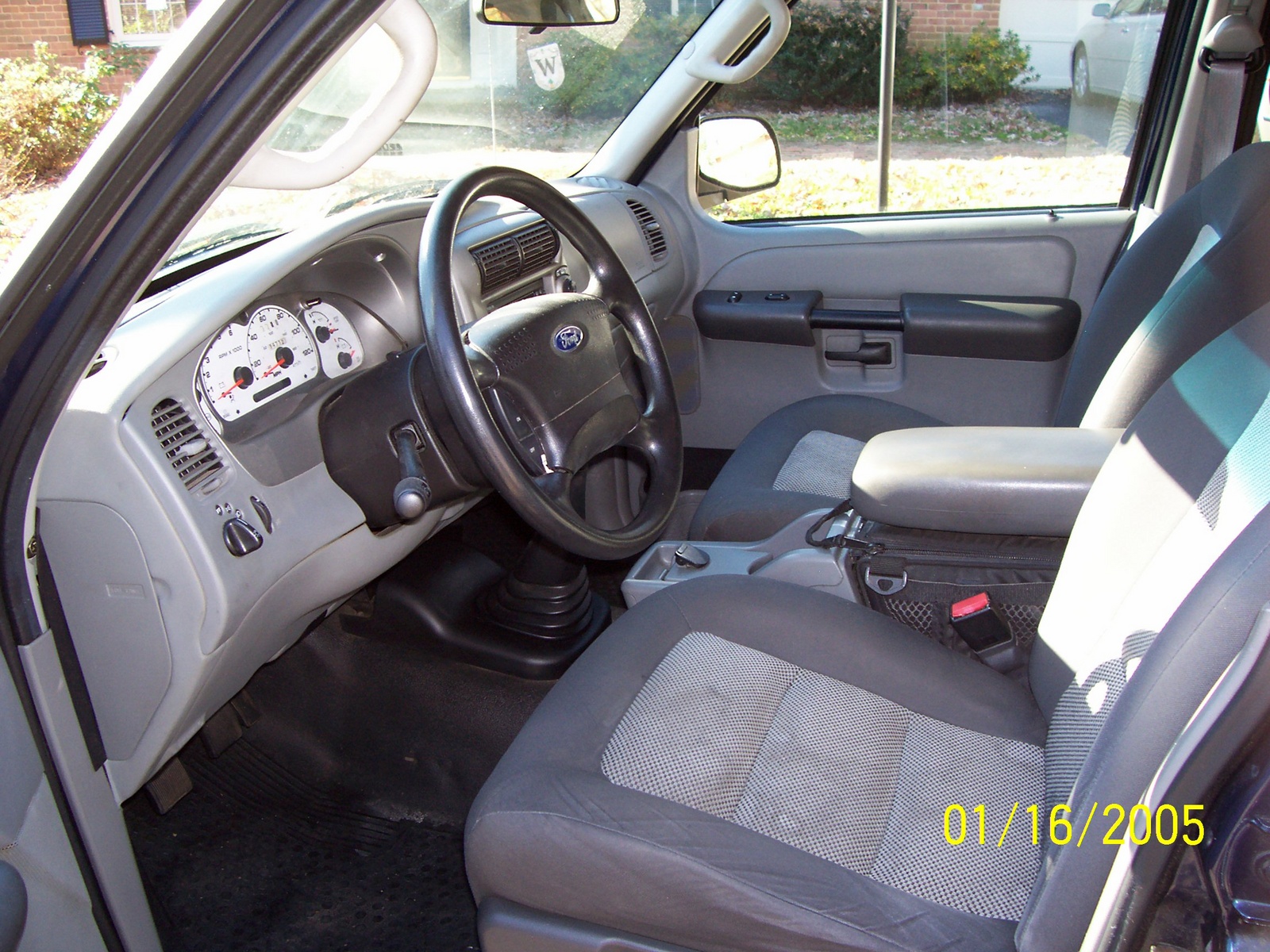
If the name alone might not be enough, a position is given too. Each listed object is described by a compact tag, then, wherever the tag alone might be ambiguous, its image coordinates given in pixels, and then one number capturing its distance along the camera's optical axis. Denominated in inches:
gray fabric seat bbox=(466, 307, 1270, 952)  37.9
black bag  60.5
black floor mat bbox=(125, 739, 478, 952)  67.7
